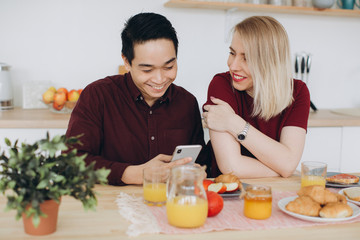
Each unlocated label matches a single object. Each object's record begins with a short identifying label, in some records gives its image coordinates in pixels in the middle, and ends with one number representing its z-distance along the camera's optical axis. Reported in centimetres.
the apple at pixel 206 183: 125
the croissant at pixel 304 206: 107
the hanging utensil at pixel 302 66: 310
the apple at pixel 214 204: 106
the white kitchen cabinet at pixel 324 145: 275
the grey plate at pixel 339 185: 140
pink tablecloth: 100
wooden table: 94
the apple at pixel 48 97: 255
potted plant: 86
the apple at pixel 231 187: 125
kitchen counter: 231
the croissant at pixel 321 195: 112
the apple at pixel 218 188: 124
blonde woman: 157
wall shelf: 278
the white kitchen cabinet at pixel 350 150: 278
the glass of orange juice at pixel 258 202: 106
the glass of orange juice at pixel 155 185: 116
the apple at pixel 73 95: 256
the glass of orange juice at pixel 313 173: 136
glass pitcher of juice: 98
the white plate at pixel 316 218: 104
